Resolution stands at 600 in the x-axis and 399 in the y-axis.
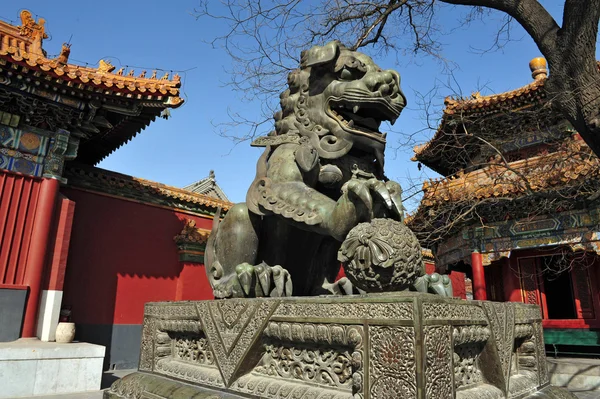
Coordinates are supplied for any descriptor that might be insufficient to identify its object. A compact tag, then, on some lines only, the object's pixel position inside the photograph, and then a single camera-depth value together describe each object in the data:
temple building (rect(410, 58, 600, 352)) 8.44
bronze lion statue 2.13
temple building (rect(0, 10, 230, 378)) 6.70
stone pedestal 1.32
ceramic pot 6.73
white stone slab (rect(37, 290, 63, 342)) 6.79
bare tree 3.65
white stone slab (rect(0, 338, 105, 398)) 5.64
